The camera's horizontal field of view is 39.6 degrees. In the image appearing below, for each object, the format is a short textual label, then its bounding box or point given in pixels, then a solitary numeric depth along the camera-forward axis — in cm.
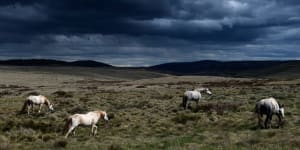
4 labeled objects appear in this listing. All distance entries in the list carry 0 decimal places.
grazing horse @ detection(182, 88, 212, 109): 3294
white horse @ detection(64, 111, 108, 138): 2106
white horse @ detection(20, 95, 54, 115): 3157
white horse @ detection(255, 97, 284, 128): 2231
